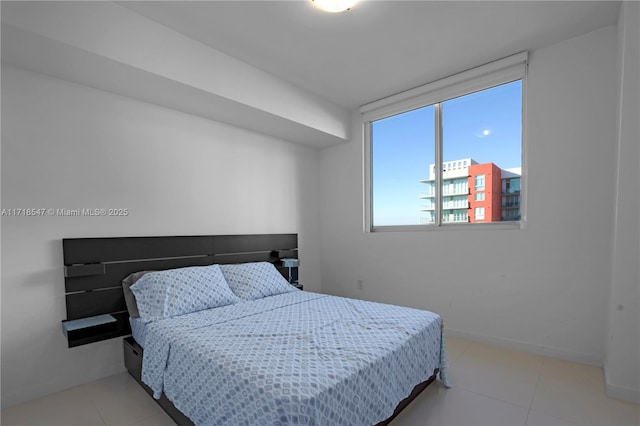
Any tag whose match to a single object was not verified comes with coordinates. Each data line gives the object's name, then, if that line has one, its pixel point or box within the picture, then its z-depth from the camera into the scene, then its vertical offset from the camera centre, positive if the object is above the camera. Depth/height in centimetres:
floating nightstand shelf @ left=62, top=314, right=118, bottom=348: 206 -86
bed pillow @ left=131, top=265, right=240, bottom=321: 223 -68
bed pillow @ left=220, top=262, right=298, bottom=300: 275 -72
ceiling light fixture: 204 +132
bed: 129 -80
